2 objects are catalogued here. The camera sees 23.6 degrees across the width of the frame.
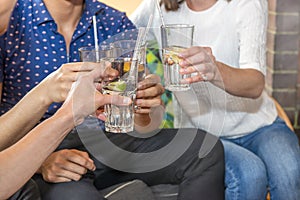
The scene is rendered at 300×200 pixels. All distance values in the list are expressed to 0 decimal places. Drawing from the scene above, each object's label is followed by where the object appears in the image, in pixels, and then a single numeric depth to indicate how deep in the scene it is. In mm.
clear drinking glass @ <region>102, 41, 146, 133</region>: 1447
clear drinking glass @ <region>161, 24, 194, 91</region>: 1591
